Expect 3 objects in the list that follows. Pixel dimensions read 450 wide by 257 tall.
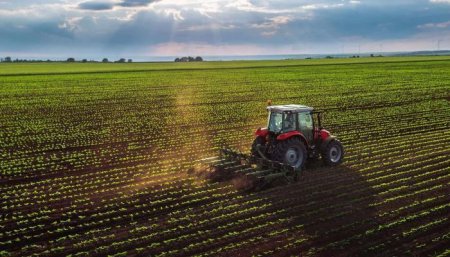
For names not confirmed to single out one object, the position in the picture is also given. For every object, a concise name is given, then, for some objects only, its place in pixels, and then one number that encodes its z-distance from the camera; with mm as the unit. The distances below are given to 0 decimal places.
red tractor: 13539
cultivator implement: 13273
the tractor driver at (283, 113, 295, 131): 14266
